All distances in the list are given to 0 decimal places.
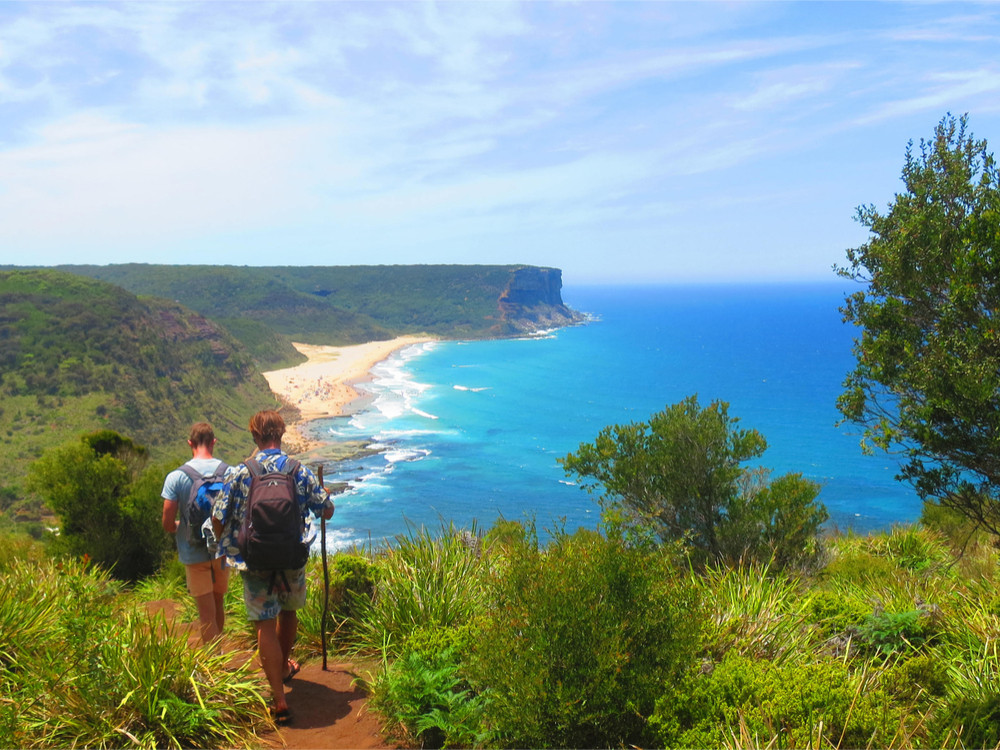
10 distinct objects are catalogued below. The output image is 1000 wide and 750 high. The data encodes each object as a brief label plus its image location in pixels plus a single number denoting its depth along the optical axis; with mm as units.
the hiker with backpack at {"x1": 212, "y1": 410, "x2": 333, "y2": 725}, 3967
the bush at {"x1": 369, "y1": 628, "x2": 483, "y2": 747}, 3689
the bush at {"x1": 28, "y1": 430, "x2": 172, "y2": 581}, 10047
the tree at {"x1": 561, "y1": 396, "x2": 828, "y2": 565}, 9930
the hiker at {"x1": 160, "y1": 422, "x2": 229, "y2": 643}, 4766
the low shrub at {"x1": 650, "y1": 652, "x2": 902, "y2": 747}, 3184
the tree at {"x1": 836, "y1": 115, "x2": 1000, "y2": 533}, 5016
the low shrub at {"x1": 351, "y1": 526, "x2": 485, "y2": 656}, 5117
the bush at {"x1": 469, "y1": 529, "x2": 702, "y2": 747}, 3250
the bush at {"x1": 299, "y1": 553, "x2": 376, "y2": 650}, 5426
